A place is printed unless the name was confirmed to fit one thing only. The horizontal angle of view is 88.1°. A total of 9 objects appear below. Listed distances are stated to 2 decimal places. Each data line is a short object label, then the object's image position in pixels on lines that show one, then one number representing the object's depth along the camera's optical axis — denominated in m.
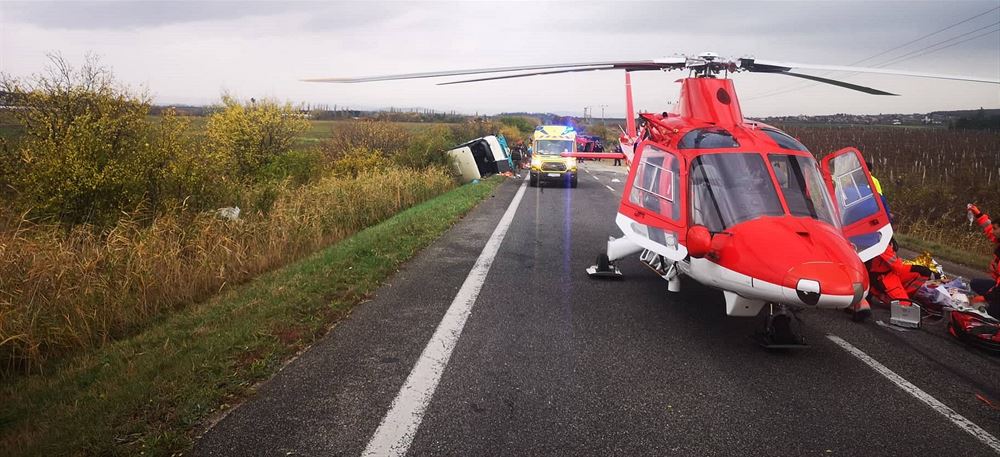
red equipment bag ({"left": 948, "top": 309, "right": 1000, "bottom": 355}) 4.99
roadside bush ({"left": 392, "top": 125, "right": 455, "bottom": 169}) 26.58
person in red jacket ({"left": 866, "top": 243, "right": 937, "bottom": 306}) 6.26
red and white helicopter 4.12
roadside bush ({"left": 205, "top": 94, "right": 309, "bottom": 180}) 21.59
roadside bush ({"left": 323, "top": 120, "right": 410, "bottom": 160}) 31.02
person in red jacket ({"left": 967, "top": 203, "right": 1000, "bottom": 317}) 5.58
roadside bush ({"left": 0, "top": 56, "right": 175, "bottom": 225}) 9.31
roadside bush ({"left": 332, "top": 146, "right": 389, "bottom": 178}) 24.46
